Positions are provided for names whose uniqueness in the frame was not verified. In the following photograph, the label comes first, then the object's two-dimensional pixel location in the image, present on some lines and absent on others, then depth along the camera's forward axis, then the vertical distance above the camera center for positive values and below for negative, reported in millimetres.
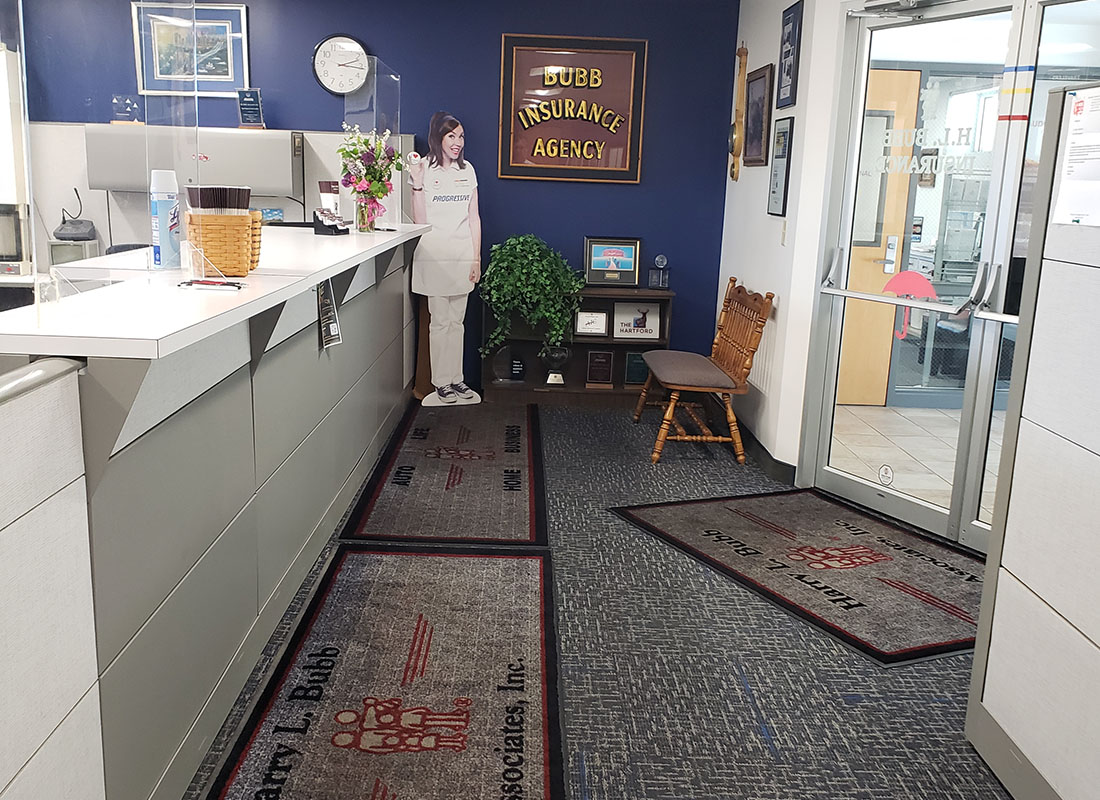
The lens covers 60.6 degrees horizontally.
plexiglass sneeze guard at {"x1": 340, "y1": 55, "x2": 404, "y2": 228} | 5289 +499
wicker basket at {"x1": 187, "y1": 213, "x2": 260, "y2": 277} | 2209 -122
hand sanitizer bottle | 2217 -73
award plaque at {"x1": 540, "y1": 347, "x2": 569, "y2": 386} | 6016 -1027
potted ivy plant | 5672 -511
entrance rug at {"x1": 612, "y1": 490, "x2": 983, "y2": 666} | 3135 -1348
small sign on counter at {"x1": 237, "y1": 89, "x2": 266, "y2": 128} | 5695 +483
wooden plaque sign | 5984 +589
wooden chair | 4961 -860
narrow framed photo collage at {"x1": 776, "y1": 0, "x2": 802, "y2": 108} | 4570 +750
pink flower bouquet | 4301 +97
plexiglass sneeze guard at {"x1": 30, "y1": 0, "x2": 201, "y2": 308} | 2193 +170
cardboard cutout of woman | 5699 -256
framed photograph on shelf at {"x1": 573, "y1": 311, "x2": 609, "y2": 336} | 6047 -765
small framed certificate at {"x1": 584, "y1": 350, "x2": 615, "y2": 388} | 6160 -1069
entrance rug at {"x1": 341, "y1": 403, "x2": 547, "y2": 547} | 3904 -1339
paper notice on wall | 2094 +123
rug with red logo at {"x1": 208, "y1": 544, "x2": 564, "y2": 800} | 2254 -1361
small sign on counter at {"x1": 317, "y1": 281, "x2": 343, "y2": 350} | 3357 -438
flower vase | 4371 -110
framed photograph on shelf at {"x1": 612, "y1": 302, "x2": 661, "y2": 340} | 6082 -730
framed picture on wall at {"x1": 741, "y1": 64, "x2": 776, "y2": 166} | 5137 +513
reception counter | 1627 -670
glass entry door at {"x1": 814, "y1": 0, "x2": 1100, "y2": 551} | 3592 -133
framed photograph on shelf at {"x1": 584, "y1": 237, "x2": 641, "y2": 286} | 6141 -371
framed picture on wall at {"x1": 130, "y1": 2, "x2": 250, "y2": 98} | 2168 +321
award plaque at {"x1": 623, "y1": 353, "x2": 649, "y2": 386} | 6176 -1069
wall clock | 5875 +796
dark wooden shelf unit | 5961 -995
